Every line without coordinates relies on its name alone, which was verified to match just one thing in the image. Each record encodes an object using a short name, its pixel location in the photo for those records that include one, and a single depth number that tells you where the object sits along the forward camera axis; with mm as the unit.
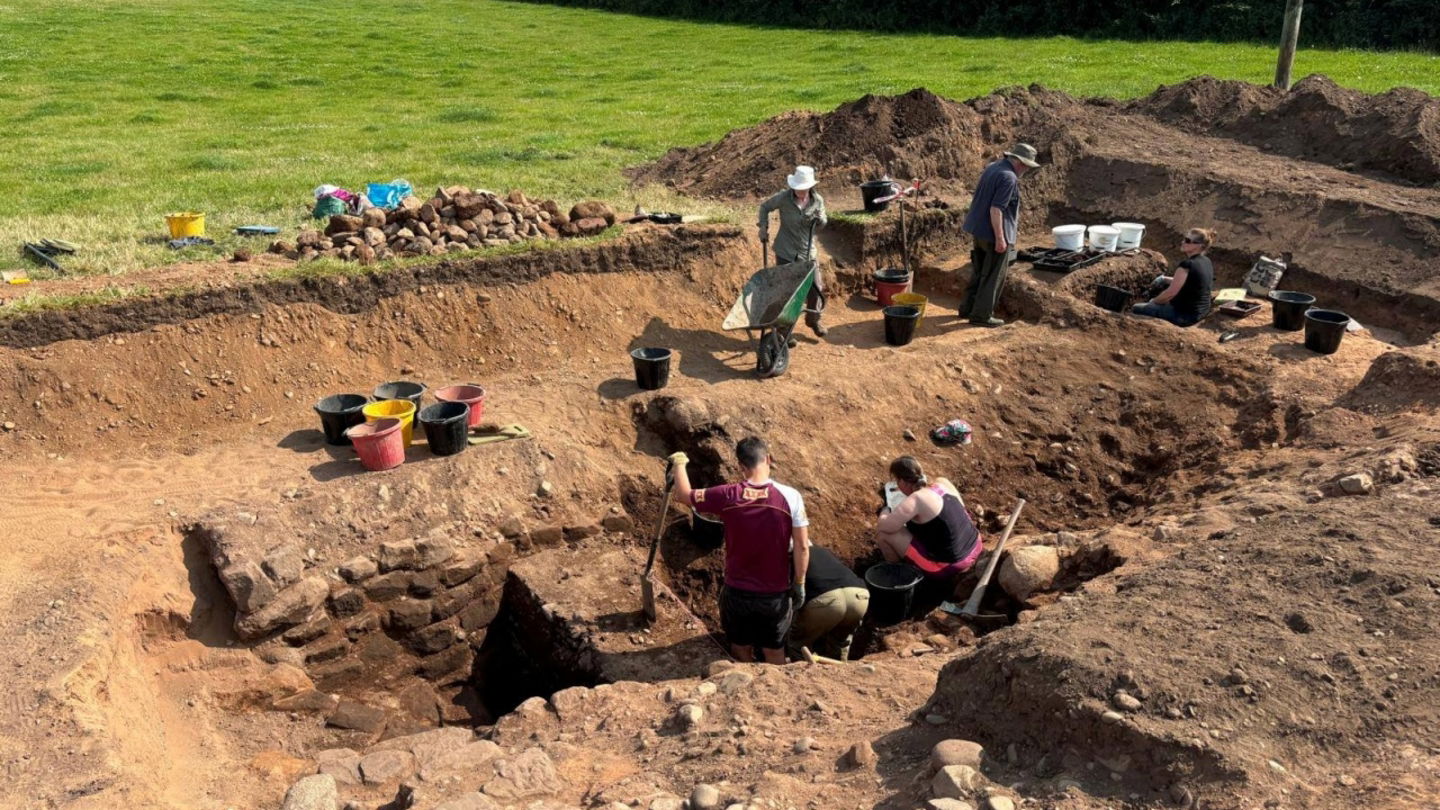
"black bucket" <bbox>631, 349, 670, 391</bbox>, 9391
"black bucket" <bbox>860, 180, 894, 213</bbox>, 13008
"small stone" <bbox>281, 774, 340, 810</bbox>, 5172
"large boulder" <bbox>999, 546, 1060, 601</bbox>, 7723
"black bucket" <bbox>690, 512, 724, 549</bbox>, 8562
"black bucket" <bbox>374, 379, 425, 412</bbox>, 8758
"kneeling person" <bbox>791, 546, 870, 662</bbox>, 7223
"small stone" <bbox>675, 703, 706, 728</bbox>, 5547
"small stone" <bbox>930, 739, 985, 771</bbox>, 4664
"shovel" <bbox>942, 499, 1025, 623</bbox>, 7672
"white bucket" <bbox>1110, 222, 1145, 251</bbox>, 12812
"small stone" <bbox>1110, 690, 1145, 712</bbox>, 4680
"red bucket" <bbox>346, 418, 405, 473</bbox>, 7887
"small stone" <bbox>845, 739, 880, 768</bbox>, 4887
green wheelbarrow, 9688
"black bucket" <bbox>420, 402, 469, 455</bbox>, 8109
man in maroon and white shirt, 6566
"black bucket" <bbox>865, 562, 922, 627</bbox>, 7953
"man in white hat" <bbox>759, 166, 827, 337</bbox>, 10008
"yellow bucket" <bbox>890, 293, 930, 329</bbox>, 11461
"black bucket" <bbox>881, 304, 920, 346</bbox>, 10891
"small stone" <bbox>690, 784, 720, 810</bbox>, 4629
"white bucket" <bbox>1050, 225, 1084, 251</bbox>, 12820
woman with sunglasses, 11055
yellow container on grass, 11070
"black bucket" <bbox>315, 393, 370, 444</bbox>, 8258
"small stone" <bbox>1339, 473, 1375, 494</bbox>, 7191
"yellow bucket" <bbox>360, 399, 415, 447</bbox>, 8281
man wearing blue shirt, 10586
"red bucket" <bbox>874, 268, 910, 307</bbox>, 11898
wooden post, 16406
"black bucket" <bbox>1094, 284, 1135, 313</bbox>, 11523
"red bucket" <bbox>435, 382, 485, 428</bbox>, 8734
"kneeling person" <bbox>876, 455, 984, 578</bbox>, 7887
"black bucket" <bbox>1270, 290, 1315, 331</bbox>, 11047
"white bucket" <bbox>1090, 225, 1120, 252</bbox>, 12664
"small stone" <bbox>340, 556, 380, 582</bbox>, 7422
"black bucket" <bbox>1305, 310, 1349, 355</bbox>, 10422
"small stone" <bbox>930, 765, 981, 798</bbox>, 4461
